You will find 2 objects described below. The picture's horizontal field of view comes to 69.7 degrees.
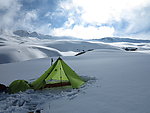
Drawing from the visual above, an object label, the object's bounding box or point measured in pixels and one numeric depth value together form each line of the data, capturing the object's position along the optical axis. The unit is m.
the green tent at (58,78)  5.30
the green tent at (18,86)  4.95
